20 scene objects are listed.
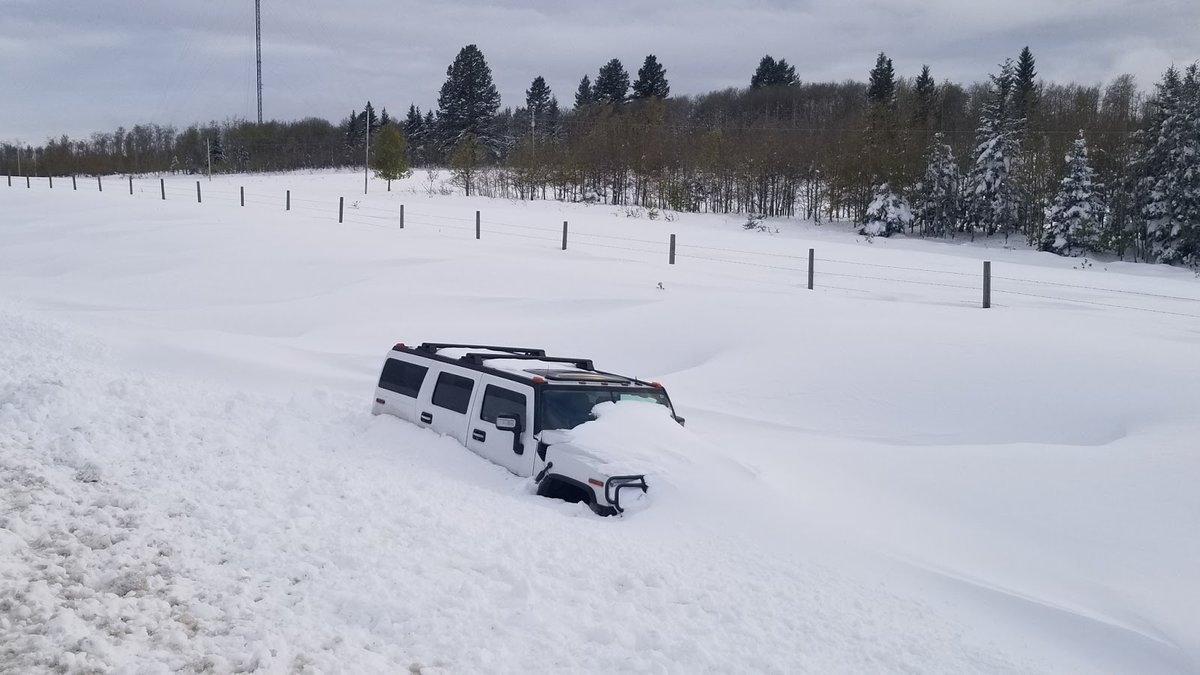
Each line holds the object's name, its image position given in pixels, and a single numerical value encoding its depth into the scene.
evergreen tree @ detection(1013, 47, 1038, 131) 53.22
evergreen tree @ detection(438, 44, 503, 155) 93.69
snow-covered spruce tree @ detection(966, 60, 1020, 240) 46.88
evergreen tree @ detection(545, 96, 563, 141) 87.11
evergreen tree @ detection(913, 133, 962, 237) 49.62
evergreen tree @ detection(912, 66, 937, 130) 61.25
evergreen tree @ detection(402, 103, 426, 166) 116.38
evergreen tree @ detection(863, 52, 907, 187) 51.22
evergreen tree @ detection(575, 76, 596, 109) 105.00
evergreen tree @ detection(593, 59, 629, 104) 101.81
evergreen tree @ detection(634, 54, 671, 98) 100.44
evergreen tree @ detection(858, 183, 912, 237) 48.47
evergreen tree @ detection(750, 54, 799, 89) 119.06
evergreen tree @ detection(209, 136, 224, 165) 115.00
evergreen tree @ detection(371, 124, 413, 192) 68.81
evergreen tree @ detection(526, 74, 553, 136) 116.81
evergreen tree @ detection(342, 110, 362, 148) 120.06
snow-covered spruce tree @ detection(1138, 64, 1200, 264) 39.03
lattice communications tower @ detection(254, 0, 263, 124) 87.19
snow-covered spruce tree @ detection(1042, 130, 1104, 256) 40.72
